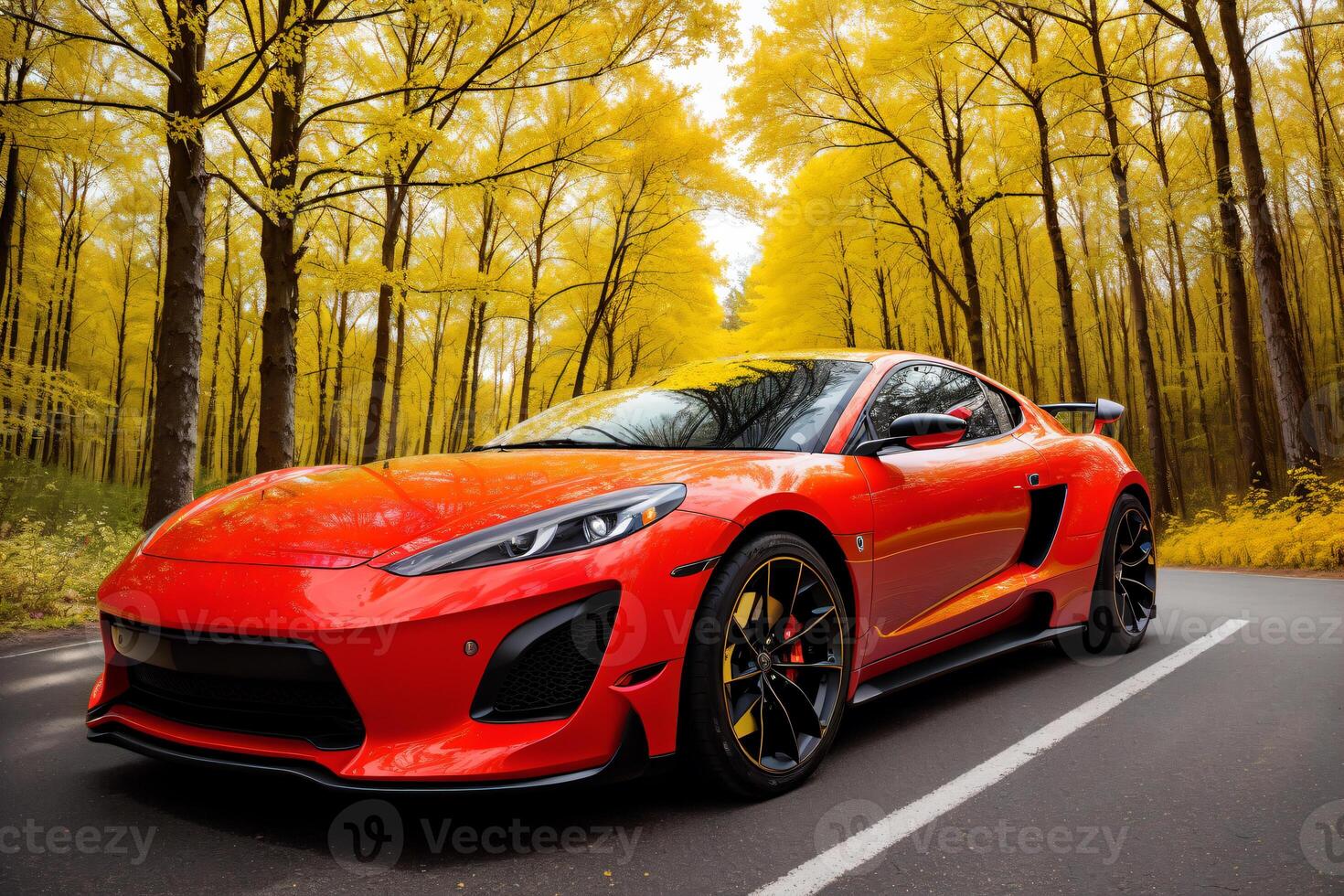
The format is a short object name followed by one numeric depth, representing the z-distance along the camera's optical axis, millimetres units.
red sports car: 1910
